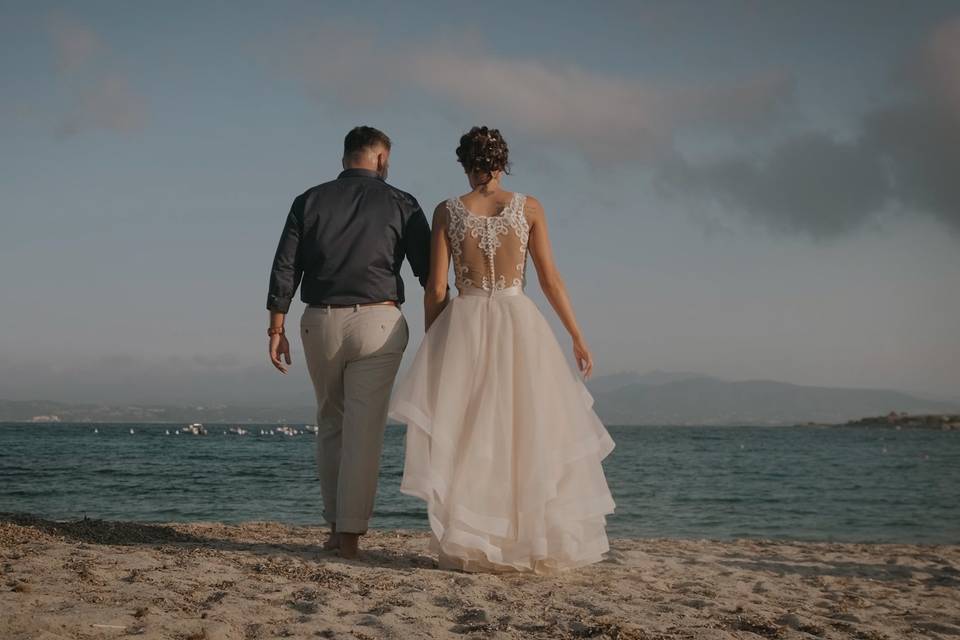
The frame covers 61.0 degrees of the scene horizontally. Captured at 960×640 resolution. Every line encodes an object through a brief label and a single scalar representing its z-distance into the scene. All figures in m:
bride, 4.84
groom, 5.14
